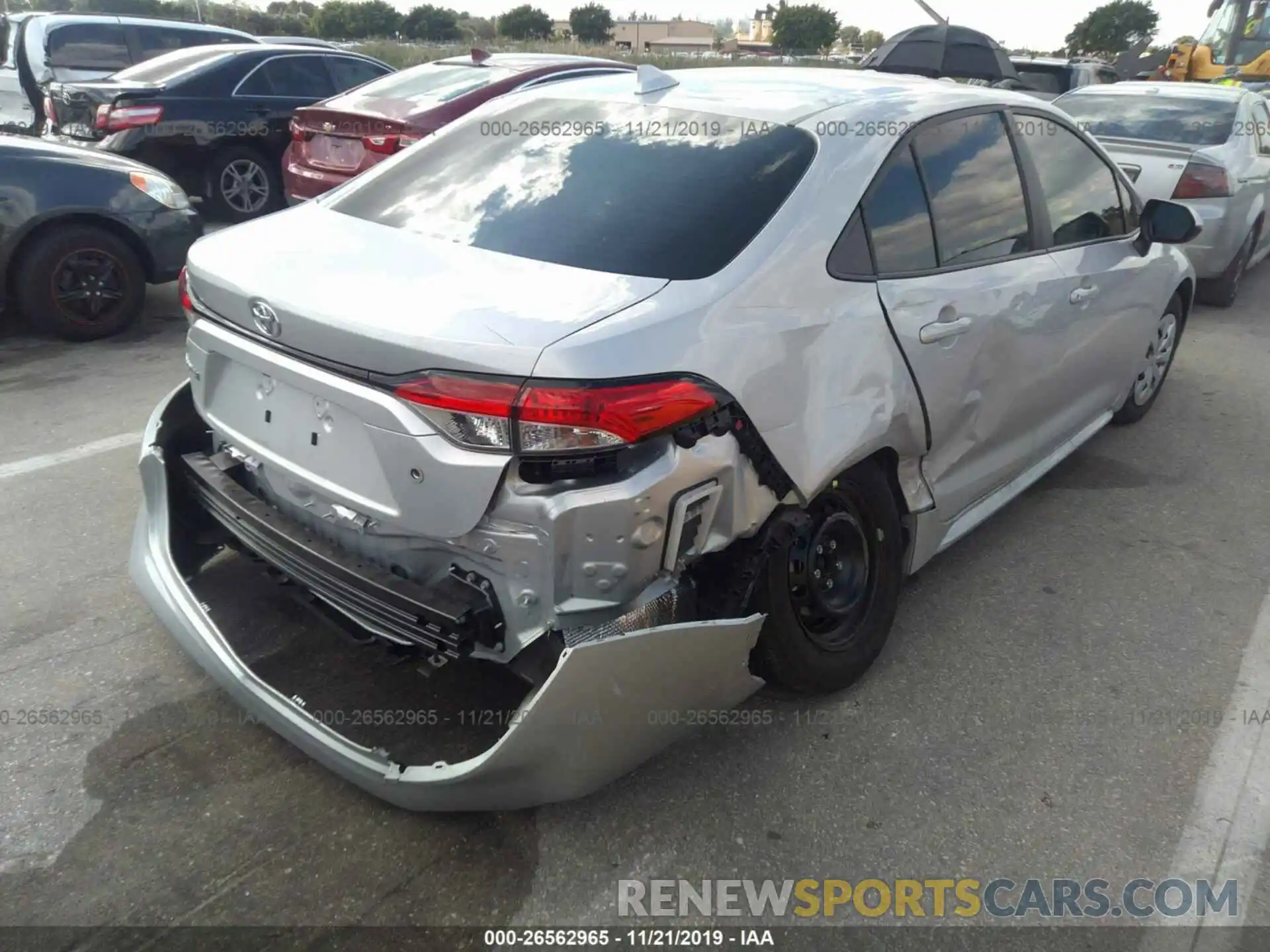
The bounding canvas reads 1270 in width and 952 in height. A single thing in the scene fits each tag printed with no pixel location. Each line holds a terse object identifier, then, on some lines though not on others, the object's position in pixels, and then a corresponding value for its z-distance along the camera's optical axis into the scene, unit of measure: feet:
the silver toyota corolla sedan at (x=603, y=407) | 6.56
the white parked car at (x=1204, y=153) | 23.22
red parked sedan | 22.61
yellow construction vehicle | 54.24
